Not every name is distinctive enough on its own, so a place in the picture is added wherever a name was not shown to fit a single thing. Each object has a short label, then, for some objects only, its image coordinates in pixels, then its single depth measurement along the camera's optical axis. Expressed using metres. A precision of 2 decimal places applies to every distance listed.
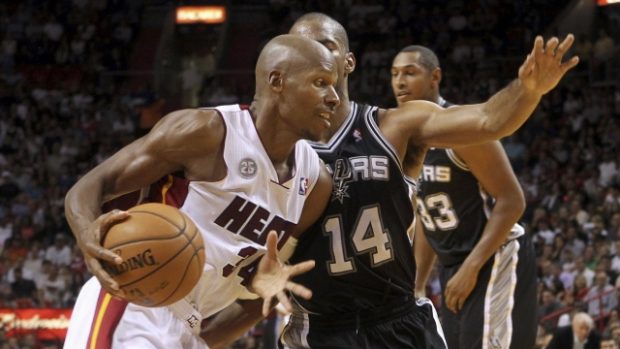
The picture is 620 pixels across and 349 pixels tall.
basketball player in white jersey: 3.66
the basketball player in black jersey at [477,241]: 5.41
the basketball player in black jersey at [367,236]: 4.23
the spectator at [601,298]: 10.94
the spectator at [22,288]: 13.52
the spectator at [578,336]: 9.23
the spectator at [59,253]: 14.49
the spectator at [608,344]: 9.27
